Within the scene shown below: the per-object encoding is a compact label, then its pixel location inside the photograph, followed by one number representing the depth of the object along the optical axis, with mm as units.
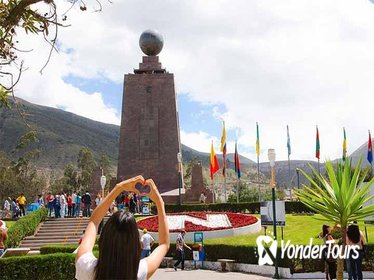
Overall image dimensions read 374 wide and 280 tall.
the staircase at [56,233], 21594
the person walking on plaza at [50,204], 28023
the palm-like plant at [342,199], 6613
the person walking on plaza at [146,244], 15766
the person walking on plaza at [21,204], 27906
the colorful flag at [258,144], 38656
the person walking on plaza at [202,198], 33944
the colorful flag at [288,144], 42994
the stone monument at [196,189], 36156
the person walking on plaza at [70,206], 28297
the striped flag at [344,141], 43156
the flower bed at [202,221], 21938
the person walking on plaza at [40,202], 30203
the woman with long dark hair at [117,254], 2203
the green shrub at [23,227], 19219
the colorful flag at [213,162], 37219
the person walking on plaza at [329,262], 10466
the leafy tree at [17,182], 55453
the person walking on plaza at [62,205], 27609
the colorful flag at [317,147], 42025
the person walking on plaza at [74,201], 28516
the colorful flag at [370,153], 38247
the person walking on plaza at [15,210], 27734
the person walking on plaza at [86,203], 27209
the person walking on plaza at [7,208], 28094
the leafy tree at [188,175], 81688
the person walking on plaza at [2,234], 11883
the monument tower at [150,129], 37656
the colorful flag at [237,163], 38488
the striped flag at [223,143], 37625
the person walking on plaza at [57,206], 27438
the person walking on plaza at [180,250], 16516
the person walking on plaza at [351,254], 9547
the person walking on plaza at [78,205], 28812
